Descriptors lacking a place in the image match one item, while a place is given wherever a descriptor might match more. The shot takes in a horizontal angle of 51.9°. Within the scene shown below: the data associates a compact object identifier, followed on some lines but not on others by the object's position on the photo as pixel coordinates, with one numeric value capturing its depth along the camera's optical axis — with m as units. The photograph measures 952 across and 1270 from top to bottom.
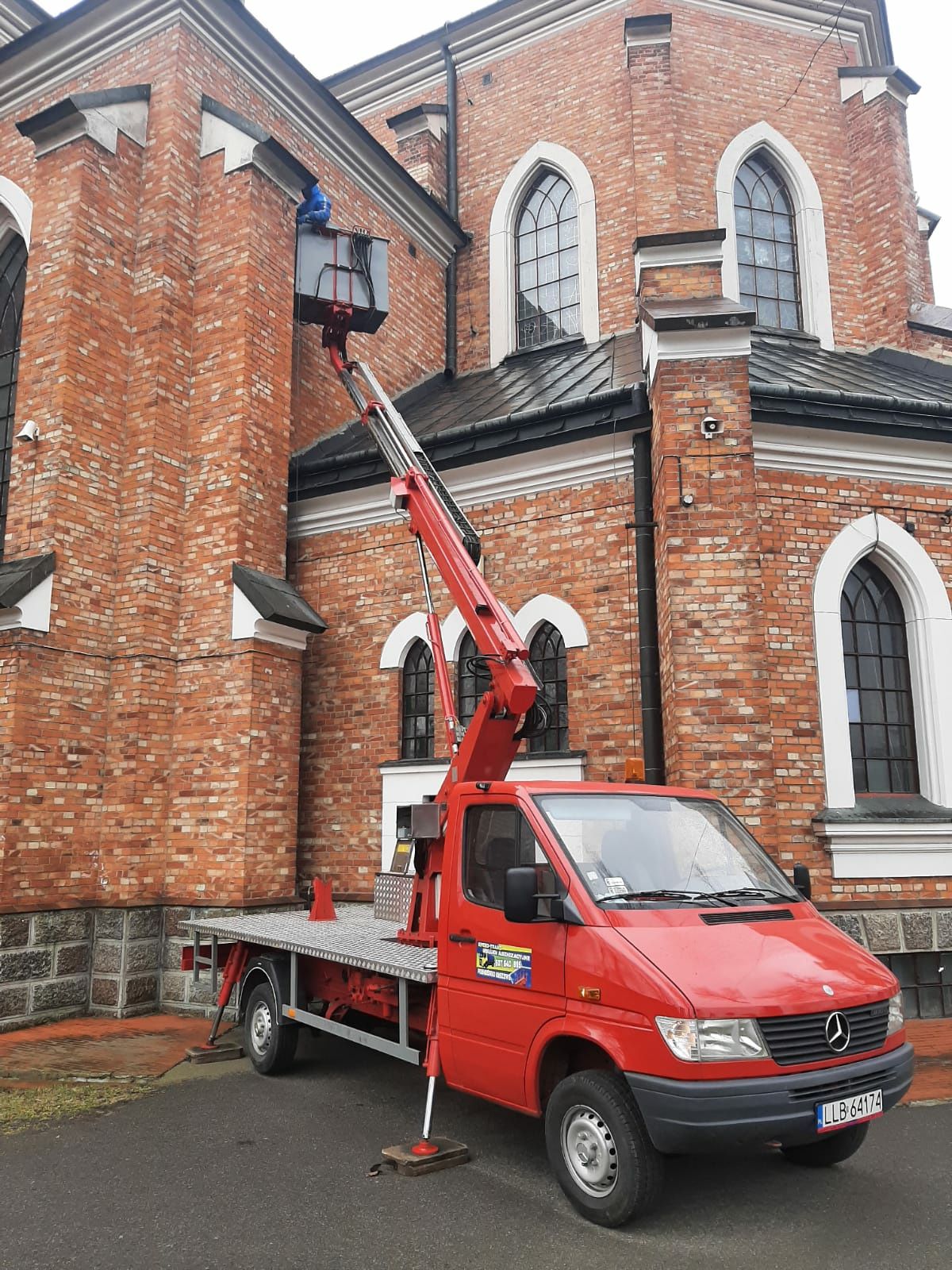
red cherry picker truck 4.13
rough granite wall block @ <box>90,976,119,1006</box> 9.09
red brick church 8.62
